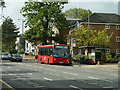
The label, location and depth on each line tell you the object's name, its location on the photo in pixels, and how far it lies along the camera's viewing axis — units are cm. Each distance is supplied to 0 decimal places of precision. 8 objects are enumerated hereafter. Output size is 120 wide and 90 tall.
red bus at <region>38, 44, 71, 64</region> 4312
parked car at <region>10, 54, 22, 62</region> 5741
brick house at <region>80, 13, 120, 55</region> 6981
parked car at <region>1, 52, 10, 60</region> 6941
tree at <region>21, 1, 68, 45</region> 5834
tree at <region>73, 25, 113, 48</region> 5554
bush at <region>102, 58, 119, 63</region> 4769
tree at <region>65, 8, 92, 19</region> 11708
